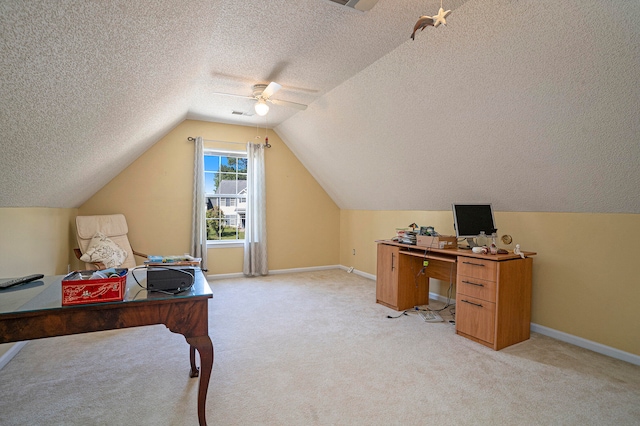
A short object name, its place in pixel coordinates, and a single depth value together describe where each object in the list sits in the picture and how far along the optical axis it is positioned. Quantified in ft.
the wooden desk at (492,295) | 9.19
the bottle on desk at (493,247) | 9.76
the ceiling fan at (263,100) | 11.44
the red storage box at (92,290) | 4.83
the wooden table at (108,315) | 4.61
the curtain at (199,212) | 16.61
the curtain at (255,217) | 17.94
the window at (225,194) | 17.90
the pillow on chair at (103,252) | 12.35
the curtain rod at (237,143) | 16.92
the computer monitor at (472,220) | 10.80
